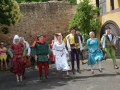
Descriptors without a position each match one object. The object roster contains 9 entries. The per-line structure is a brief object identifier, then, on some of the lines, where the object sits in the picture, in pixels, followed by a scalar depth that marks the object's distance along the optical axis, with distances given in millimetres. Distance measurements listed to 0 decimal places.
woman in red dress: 6631
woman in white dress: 6769
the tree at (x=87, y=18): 12773
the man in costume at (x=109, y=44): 7049
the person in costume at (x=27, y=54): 7461
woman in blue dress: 6880
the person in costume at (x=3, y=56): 10276
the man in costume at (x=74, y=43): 6933
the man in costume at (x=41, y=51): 6524
